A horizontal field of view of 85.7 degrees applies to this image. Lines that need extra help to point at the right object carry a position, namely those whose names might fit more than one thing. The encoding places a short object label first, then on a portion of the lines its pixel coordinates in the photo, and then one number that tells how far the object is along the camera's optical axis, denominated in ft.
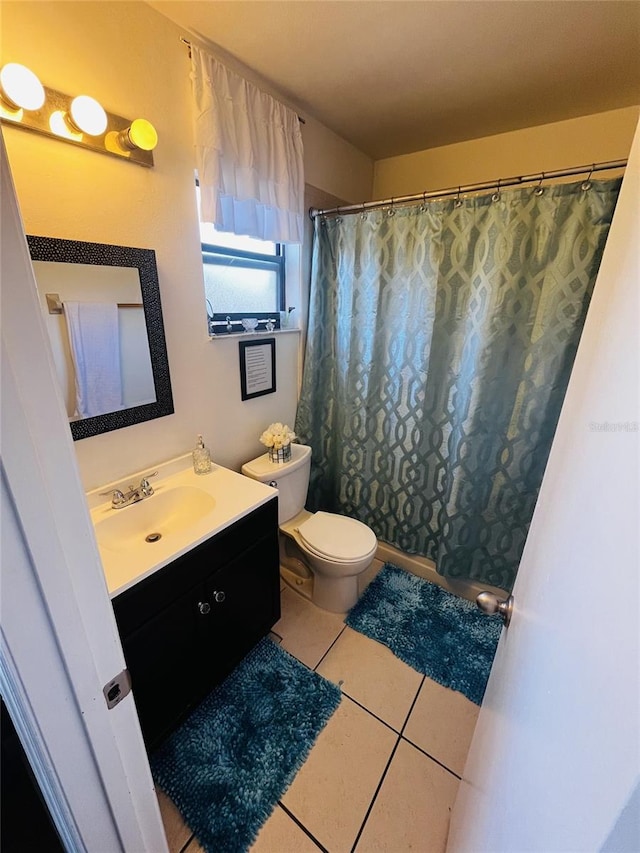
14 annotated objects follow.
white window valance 4.21
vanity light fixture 2.90
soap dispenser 4.96
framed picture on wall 5.65
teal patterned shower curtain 4.58
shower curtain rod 4.14
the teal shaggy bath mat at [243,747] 3.54
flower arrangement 5.70
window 5.27
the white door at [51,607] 1.24
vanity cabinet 3.41
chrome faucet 4.20
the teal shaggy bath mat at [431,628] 5.00
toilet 5.39
